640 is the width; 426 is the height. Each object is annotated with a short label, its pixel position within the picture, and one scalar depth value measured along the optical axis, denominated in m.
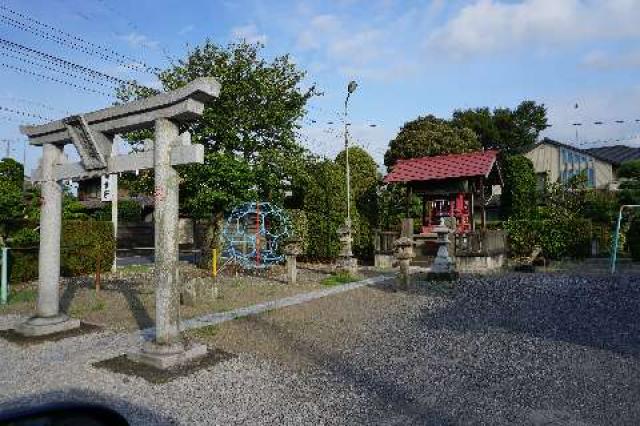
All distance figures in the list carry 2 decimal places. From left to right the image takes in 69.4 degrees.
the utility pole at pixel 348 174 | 18.39
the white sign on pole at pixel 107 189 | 9.20
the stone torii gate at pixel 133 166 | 6.03
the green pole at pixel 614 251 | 14.05
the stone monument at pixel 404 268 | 12.31
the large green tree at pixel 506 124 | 43.62
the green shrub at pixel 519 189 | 18.84
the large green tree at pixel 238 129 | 15.35
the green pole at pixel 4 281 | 10.41
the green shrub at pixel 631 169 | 19.23
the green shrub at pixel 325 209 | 18.92
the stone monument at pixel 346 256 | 14.64
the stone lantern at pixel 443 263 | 13.57
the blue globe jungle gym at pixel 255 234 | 16.03
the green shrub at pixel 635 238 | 17.09
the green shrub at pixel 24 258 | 13.33
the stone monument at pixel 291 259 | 13.37
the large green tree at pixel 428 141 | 33.94
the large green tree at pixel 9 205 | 14.61
